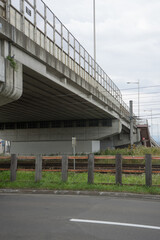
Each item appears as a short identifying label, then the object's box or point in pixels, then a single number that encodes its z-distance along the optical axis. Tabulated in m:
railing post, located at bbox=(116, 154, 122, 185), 11.10
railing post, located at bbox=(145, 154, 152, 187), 10.59
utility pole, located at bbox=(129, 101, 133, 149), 33.77
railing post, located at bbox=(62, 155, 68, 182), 11.89
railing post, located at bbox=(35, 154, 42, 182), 12.14
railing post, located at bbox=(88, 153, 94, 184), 11.41
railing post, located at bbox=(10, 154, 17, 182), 12.45
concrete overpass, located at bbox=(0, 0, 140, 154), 12.88
